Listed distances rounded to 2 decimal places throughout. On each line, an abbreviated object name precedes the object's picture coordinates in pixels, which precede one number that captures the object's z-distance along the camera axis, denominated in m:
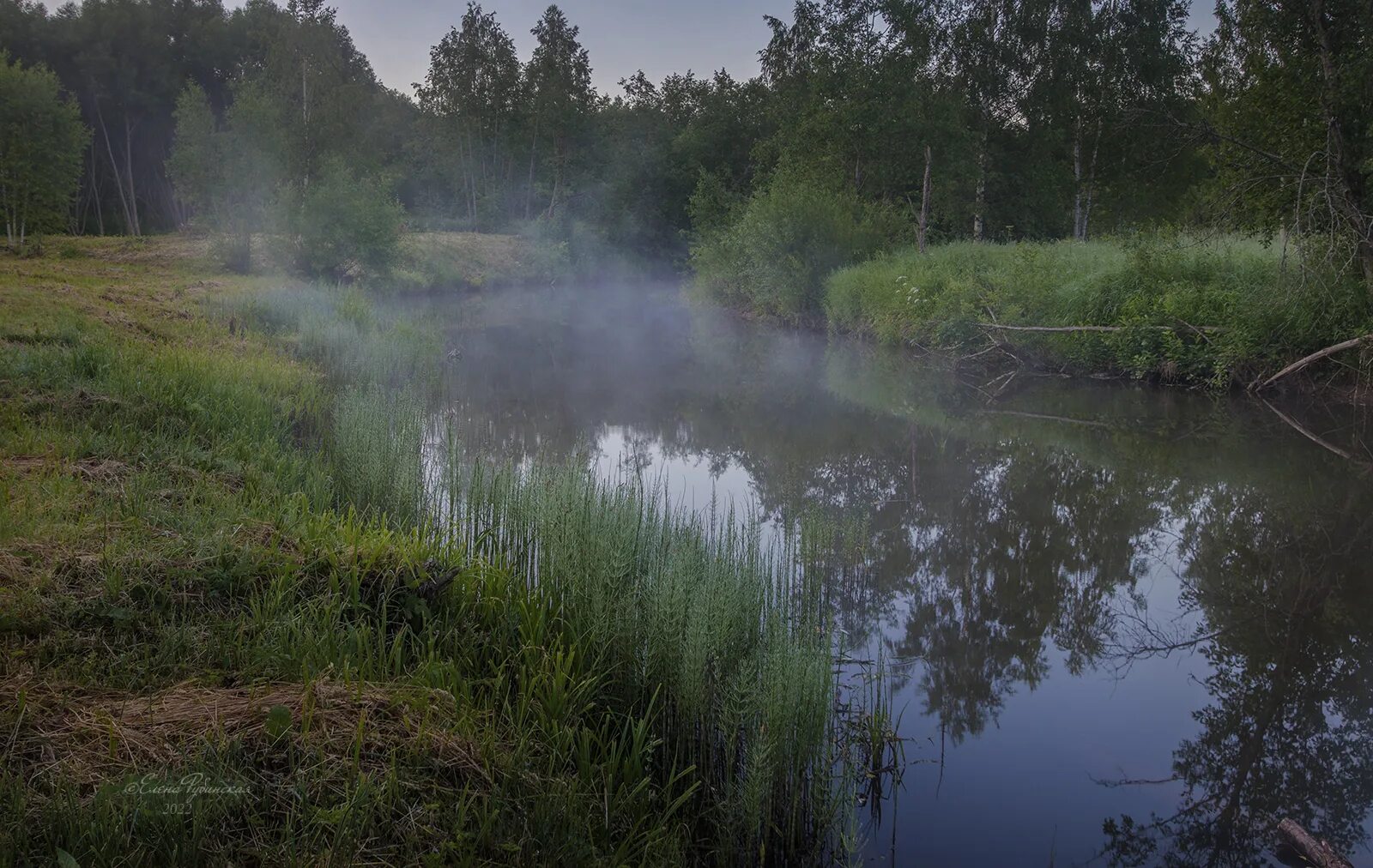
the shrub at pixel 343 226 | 28.23
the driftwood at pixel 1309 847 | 3.37
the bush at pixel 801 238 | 24.95
